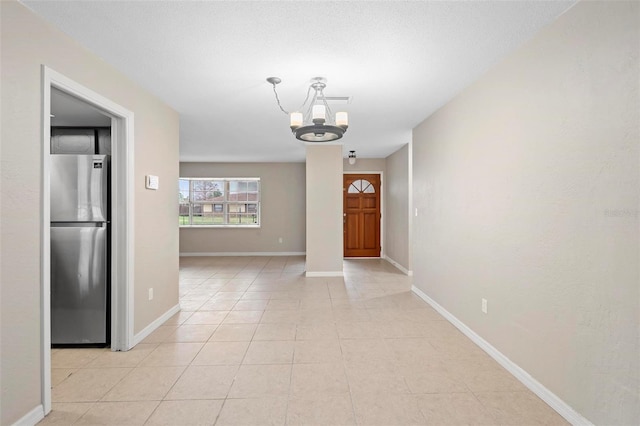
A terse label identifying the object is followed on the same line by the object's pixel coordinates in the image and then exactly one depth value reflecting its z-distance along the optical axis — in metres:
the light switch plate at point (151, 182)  3.31
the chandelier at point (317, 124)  2.92
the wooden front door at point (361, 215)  8.07
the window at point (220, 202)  8.66
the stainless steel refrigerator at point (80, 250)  3.03
